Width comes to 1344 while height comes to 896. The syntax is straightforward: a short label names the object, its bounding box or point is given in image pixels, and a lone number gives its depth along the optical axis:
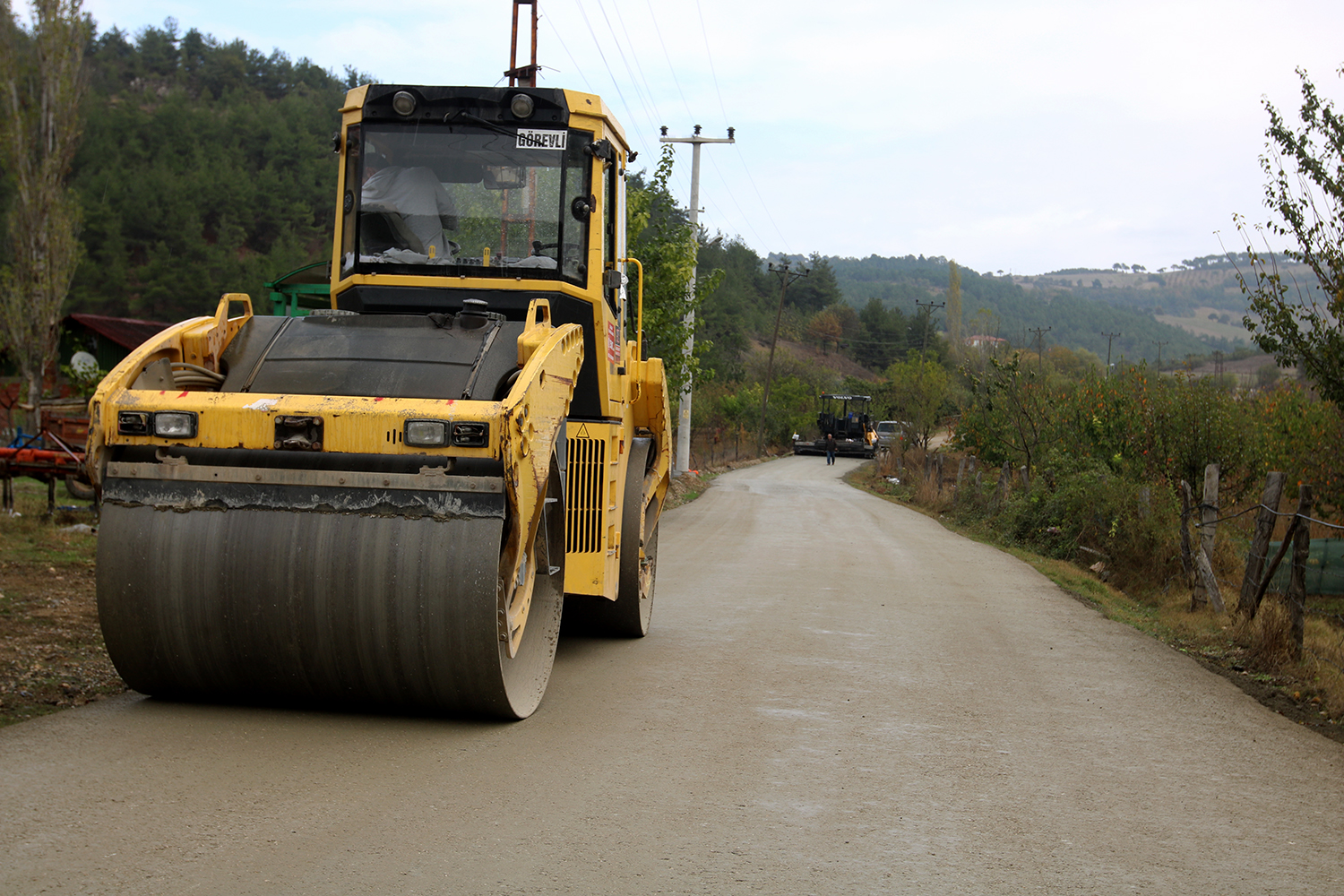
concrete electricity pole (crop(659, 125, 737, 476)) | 32.81
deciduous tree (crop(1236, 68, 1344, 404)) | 10.32
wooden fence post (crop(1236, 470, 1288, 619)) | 10.02
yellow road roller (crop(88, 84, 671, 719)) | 5.12
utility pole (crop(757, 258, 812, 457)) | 60.27
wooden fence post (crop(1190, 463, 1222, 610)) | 12.29
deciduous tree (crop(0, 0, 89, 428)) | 29.69
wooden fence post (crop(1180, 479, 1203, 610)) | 12.99
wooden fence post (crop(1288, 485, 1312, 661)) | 8.97
